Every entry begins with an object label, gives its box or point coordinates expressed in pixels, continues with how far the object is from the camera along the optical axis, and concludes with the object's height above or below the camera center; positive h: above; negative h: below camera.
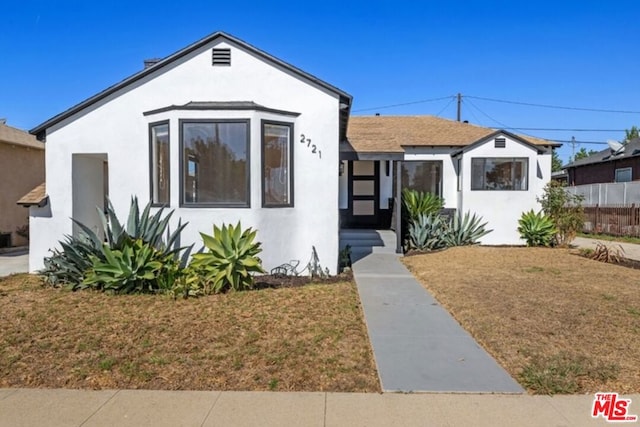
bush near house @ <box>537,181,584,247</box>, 13.95 -0.34
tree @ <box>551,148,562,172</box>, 60.68 +6.02
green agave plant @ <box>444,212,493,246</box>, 14.16 -1.06
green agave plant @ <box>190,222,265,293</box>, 7.41 -1.11
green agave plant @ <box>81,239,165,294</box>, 7.27 -1.25
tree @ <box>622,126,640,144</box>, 45.97 +7.70
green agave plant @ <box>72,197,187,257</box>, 7.51 -0.61
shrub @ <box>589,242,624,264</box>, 11.48 -1.52
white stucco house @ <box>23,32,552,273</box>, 8.51 +1.05
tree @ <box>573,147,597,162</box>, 60.00 +6.97
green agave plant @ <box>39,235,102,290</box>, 7.61 -1.23
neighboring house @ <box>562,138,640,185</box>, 23.32 +2.18
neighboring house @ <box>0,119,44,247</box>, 14.51 +0.80
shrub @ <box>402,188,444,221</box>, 13.61 -0.15
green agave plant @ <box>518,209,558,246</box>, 14.20 -0.95
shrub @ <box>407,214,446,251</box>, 13.09 -1.06
